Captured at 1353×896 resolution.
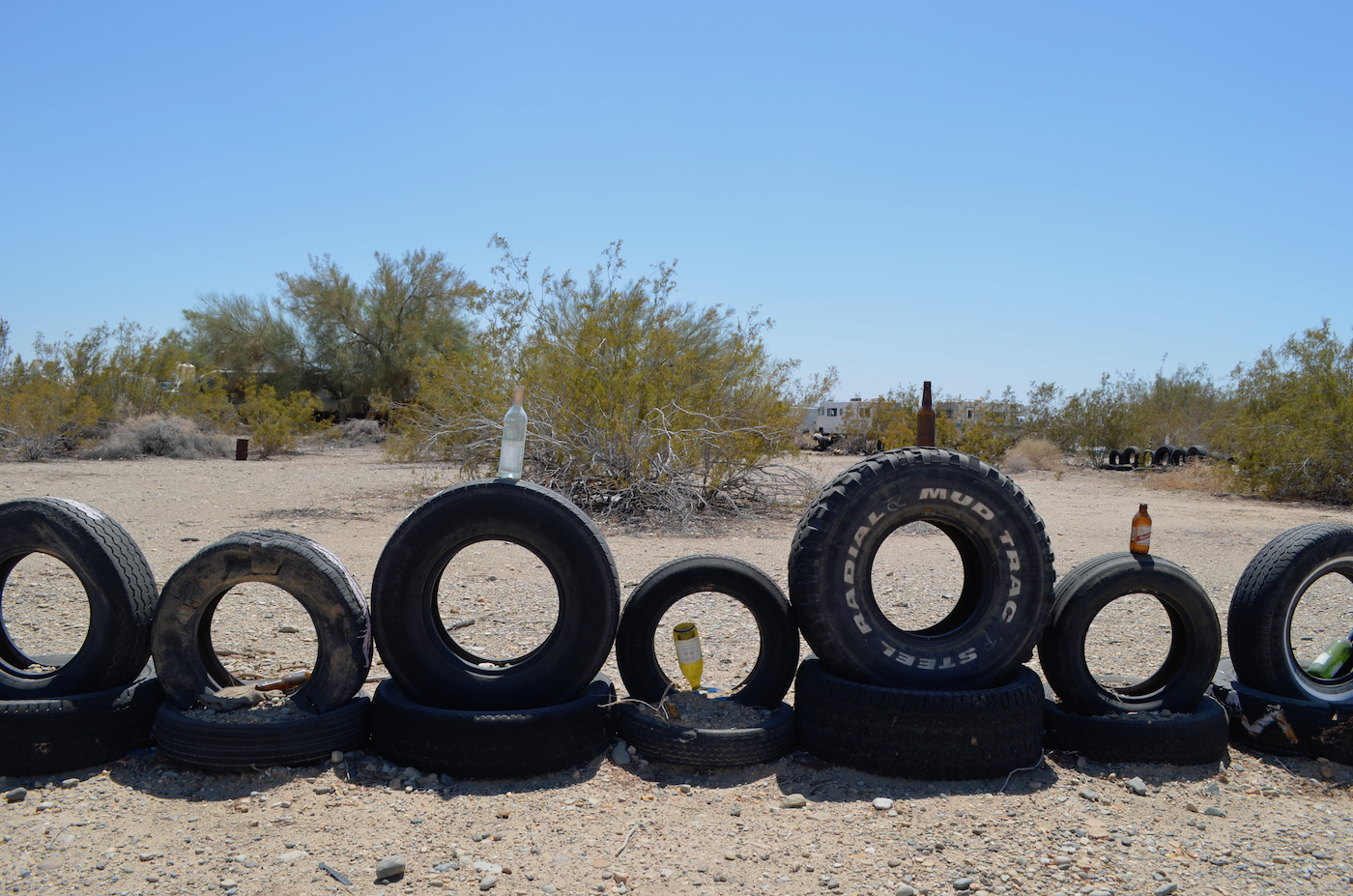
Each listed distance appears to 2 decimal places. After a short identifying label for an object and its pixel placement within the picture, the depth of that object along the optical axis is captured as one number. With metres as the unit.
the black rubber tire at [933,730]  3.58
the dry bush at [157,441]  21.30
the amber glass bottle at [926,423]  6.31
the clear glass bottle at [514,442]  4.21
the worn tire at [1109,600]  3.98
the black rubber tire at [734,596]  4.03
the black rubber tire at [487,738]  3.58
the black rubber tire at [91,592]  3.75
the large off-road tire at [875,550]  3.81
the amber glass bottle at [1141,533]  4.09
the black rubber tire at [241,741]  3.49
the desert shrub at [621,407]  12.26
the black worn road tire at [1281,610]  4.12
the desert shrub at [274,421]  23.42
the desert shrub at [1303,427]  16.81
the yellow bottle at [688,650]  4.09
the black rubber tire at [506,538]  3.84
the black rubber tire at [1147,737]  3.78
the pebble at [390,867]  2.84
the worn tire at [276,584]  3.73
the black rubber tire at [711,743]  3.67
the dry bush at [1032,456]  26.30
